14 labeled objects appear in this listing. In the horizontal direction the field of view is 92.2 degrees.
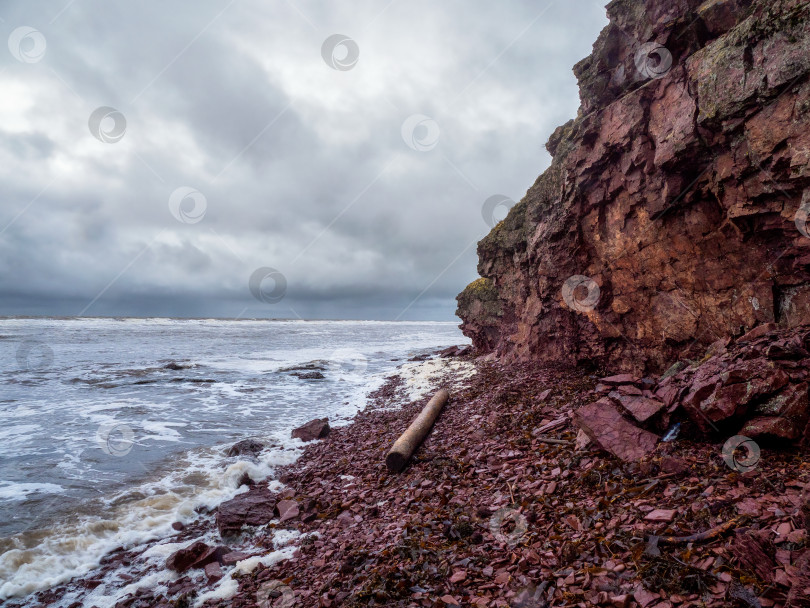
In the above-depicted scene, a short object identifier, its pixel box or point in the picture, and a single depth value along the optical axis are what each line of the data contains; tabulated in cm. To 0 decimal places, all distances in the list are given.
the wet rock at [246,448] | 1230
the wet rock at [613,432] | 620
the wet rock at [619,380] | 844
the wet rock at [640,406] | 659
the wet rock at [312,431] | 1398
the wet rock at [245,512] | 786
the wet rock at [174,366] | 3038
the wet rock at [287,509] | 803
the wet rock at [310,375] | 2834
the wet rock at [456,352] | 3048
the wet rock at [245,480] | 1027
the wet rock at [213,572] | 623
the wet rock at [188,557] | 666
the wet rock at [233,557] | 667
